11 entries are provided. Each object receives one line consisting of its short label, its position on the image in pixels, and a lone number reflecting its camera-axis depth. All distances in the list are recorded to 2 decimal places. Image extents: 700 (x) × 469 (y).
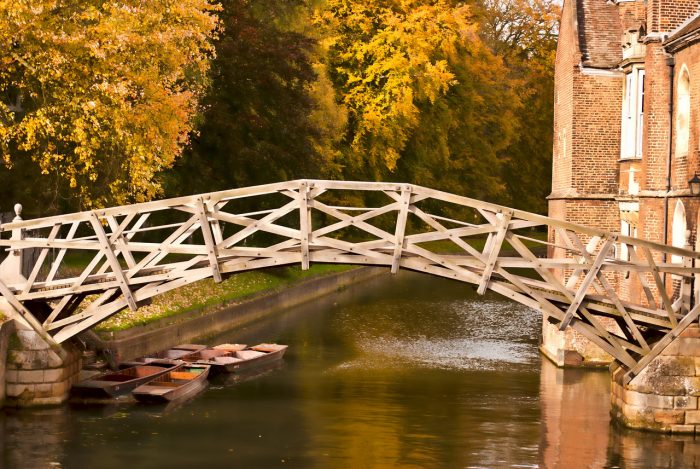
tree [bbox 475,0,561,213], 68.38
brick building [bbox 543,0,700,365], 24.61
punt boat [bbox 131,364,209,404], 23.31
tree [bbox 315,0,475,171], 50.09
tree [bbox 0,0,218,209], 25.41
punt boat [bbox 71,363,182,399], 23.30
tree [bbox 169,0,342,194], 39.44
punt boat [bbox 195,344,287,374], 27.14
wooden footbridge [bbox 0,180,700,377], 21.14
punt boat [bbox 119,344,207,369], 25.81
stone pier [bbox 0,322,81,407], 22.14
